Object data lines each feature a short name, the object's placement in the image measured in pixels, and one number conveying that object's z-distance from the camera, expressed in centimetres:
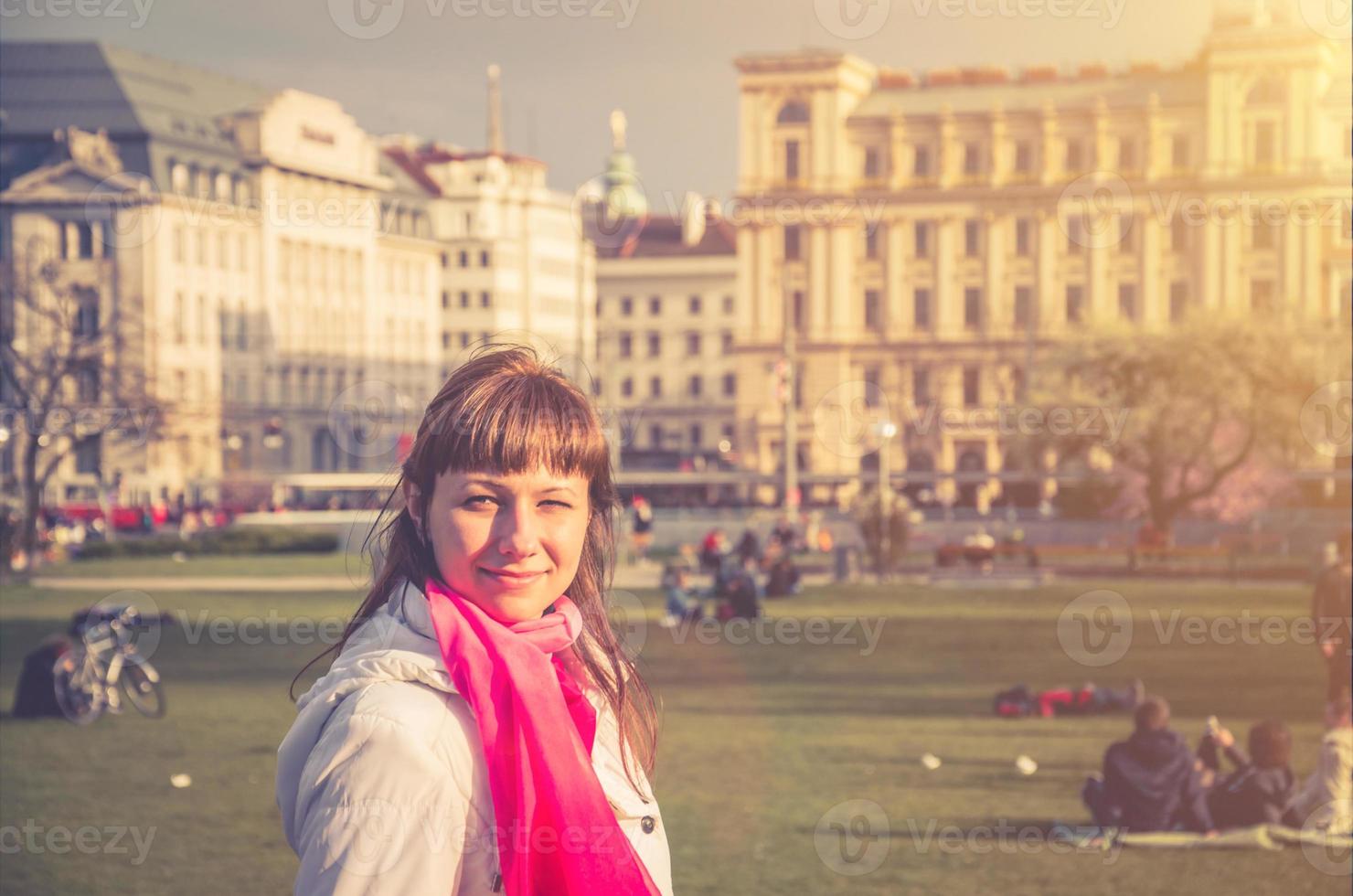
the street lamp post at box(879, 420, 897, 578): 3384
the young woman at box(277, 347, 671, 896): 241
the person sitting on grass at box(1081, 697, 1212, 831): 988
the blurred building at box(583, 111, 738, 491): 10612
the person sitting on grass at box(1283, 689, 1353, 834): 976
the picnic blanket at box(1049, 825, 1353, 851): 1005
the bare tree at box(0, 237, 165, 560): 3170
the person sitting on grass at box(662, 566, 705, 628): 2477
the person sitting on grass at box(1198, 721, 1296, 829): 992
